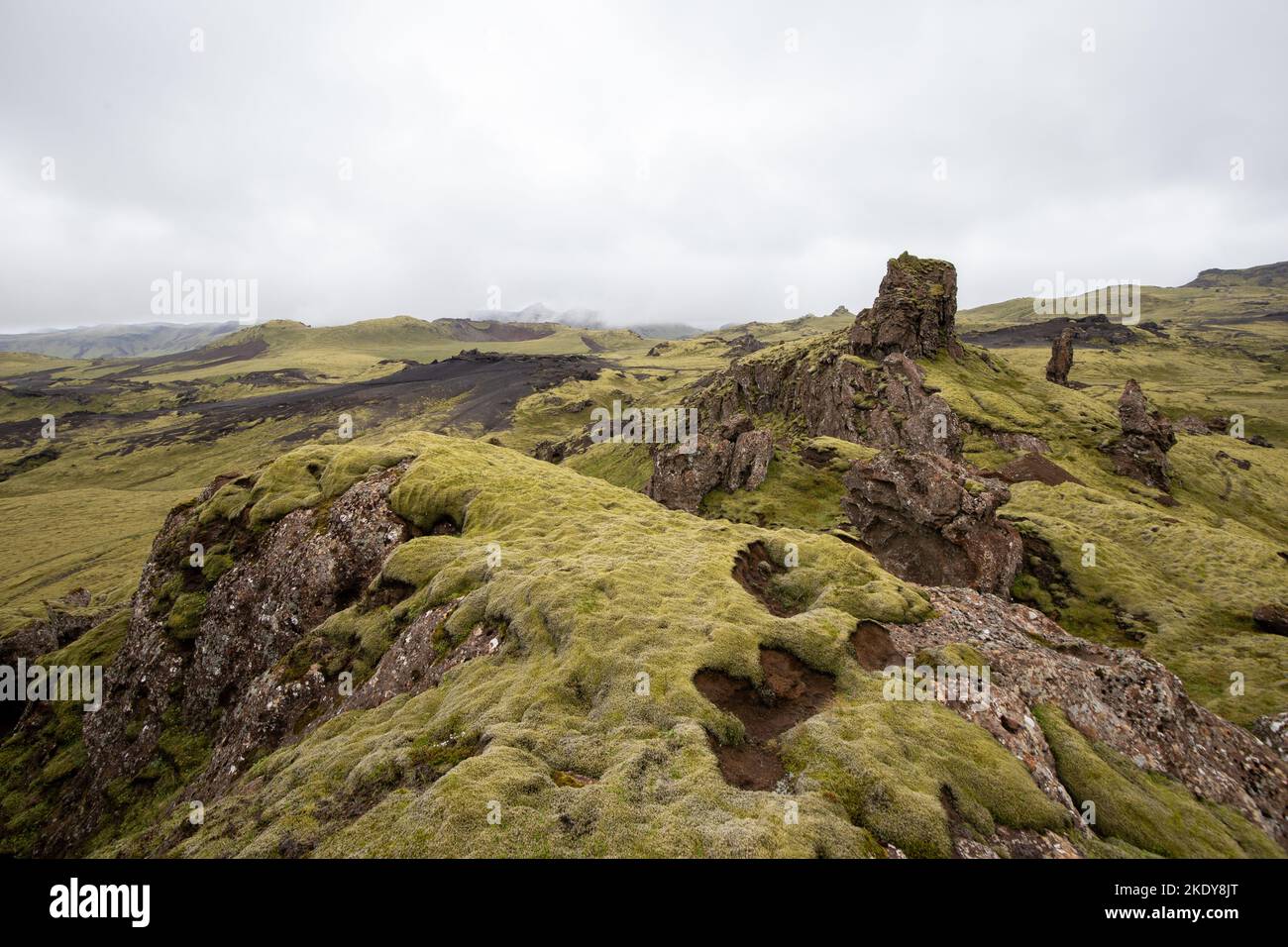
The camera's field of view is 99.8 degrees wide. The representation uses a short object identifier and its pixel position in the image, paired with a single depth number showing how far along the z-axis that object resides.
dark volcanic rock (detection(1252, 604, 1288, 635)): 33.75
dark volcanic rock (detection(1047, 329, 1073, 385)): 113.75
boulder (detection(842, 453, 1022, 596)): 39.53
